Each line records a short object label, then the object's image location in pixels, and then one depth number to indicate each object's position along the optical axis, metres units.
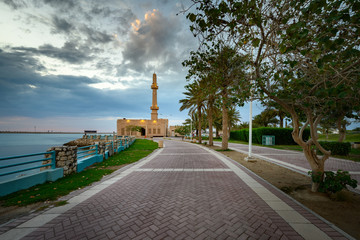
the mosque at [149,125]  72.31
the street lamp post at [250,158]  10.04
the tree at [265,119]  33.12
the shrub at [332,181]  4.20
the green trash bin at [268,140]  24.32
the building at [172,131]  92.94
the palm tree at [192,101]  22.72
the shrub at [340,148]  12.41
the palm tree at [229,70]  5.76
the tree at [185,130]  54.05
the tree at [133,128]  71.56
